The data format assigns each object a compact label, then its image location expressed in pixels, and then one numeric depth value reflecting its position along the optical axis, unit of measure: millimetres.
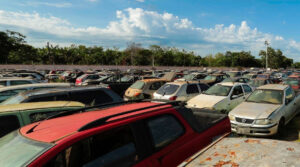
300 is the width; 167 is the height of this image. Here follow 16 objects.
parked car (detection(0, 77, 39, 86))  10117
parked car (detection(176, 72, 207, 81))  17812
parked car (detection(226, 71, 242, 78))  20922
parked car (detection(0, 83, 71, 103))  7375
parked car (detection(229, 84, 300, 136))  5918
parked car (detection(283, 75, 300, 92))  12817
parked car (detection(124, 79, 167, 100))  10020
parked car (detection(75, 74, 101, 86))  18078
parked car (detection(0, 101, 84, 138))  3709
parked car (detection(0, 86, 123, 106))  5562
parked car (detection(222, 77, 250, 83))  13383
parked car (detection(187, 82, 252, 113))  7898
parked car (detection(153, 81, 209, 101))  8992
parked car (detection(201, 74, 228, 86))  14487
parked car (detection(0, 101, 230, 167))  1947
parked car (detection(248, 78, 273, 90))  12641
